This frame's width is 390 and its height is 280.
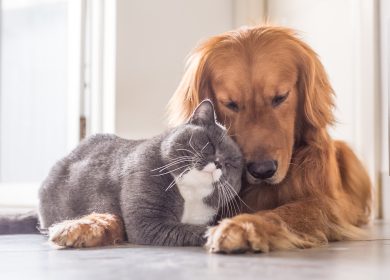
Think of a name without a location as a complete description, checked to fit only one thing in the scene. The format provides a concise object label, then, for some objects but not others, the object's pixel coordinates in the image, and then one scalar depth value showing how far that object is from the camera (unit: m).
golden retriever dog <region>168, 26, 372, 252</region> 1.87
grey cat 1.70
